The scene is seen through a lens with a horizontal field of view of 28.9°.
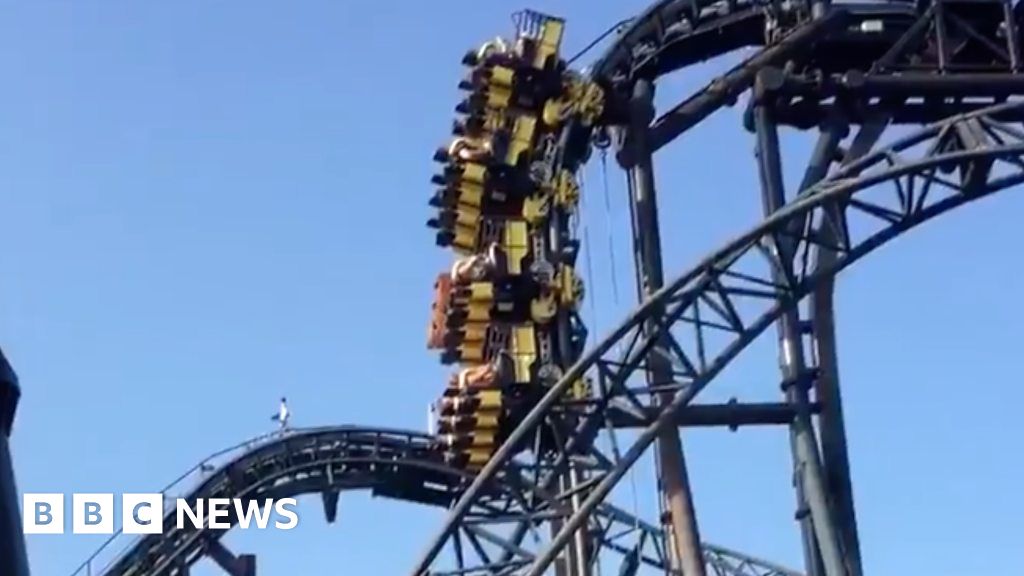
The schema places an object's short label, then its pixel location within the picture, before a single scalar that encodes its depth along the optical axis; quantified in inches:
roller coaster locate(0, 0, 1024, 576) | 911.0
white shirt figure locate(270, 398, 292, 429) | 1322.6
